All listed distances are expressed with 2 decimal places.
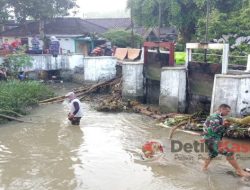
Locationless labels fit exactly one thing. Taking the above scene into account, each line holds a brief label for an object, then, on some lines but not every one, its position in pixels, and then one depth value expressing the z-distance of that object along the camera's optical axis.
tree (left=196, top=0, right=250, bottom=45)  11.45
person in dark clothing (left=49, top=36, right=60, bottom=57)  15.28
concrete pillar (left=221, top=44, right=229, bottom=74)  7.90
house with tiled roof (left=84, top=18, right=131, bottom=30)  23.60
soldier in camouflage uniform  5.04
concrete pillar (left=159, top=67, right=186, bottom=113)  9.26
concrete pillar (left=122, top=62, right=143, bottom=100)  11.16
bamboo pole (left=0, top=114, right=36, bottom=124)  8.77
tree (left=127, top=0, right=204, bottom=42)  15.10
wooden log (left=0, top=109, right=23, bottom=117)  8.98
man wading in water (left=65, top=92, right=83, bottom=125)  7.91
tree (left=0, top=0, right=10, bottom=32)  17.96
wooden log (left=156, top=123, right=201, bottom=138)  7.52
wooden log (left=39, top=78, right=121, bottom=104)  11.37
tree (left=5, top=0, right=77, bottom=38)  18.12
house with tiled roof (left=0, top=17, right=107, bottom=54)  20.48
